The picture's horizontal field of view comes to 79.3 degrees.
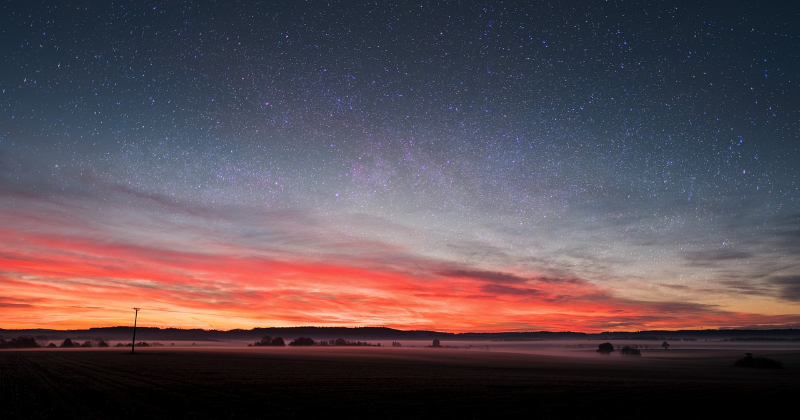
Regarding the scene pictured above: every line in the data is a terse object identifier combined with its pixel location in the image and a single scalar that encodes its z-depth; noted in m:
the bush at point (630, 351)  130.07
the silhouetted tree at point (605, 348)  143.25
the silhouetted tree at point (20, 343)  142.88
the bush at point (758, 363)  70.35
